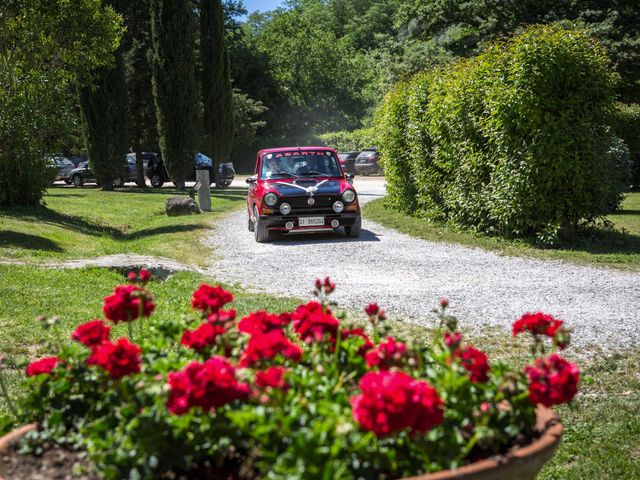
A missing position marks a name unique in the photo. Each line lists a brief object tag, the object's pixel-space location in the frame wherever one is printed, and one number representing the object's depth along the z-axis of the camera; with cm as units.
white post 2064
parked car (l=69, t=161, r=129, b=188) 3269
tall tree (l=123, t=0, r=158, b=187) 3331
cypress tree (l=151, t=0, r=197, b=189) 2681
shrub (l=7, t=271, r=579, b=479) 192
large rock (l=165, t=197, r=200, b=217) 1969
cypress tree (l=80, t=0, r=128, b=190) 2544
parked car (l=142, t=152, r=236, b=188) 3312
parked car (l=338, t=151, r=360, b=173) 4138
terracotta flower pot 199
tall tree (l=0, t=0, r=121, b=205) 1650
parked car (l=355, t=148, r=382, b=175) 4012
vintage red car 1343
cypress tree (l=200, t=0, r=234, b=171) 3162
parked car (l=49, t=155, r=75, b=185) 3259
